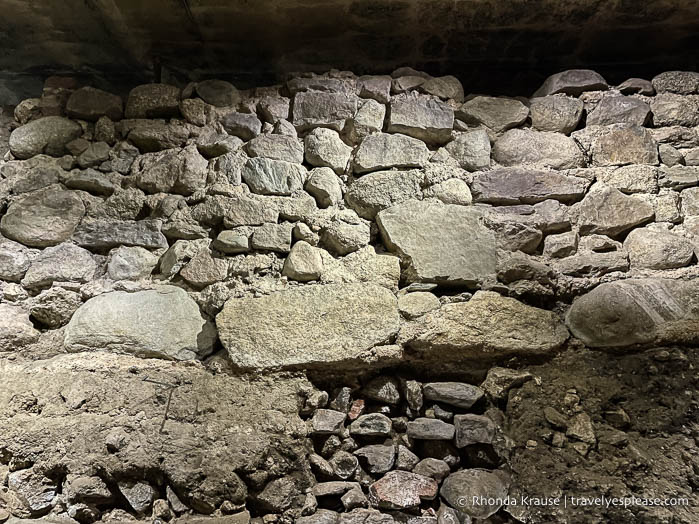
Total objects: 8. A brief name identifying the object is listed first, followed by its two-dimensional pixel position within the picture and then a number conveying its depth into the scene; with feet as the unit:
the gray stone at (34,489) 3.34
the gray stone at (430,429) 3.69
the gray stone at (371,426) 3.74
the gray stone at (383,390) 3.89
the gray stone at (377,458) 3.61
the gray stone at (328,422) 3.70
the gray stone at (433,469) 3.59
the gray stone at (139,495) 3.33
